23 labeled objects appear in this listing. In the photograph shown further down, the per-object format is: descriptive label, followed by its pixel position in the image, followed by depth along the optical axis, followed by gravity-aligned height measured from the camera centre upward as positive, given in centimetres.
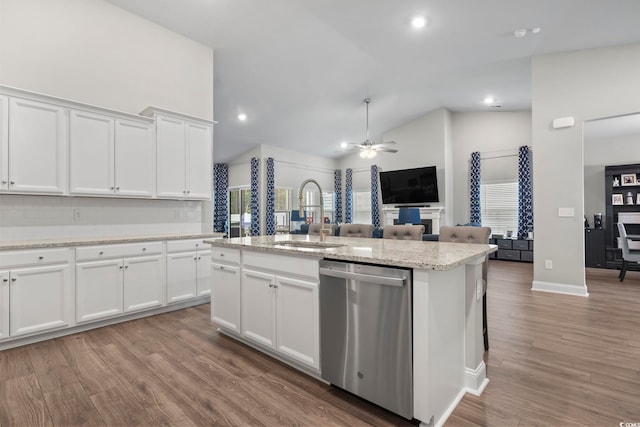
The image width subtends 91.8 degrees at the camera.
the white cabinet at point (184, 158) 380 +76
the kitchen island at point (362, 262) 158 -58
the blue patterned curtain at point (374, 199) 988 +52
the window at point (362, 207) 1077 +31
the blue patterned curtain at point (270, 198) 916 +54
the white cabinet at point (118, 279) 298 -64
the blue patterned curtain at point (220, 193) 1035 +79
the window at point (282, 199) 988 +55
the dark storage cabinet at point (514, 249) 711 -82
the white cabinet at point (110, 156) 318 +67
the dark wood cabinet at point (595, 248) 606 -67
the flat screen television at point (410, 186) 807 +80
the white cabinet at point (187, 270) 361 -64
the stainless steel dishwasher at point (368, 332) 162 -66
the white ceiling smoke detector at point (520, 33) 403 +239
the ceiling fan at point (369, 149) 648 +141
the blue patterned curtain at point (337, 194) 1129 +80
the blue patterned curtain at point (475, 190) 796 +65
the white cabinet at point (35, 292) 259 -65
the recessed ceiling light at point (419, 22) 400 +255
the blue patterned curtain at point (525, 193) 724 +50
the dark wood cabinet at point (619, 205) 581 +17
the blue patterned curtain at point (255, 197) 921 +58
